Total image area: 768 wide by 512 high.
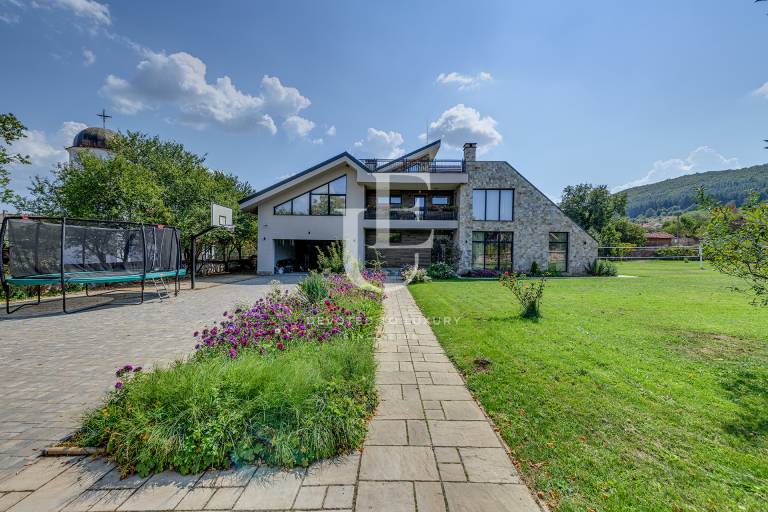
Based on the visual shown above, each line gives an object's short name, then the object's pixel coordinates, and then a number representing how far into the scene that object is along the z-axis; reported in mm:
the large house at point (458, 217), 17672
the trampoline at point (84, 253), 7389
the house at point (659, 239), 49372
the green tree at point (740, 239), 3682
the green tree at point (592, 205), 37188
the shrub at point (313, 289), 6273
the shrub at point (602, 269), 17031
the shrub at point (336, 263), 9719
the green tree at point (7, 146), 8734
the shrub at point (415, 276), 14375
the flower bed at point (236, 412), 2188
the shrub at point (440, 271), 16078
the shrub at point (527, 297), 6473
